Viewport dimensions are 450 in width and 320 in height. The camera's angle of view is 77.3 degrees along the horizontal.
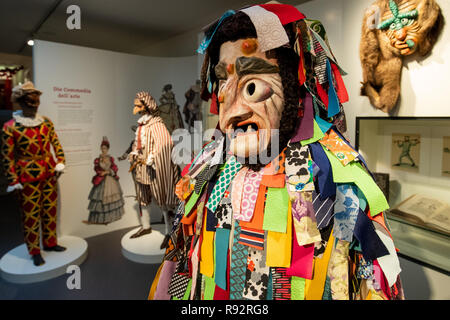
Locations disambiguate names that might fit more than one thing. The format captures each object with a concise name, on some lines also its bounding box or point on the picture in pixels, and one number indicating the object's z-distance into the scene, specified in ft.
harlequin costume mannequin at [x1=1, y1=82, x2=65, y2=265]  6.64
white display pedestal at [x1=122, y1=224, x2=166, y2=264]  7.66
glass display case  4.09
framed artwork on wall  4.41
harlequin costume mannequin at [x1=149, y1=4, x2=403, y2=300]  2.38
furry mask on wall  3.73
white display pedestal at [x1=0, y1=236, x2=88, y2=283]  6.71
